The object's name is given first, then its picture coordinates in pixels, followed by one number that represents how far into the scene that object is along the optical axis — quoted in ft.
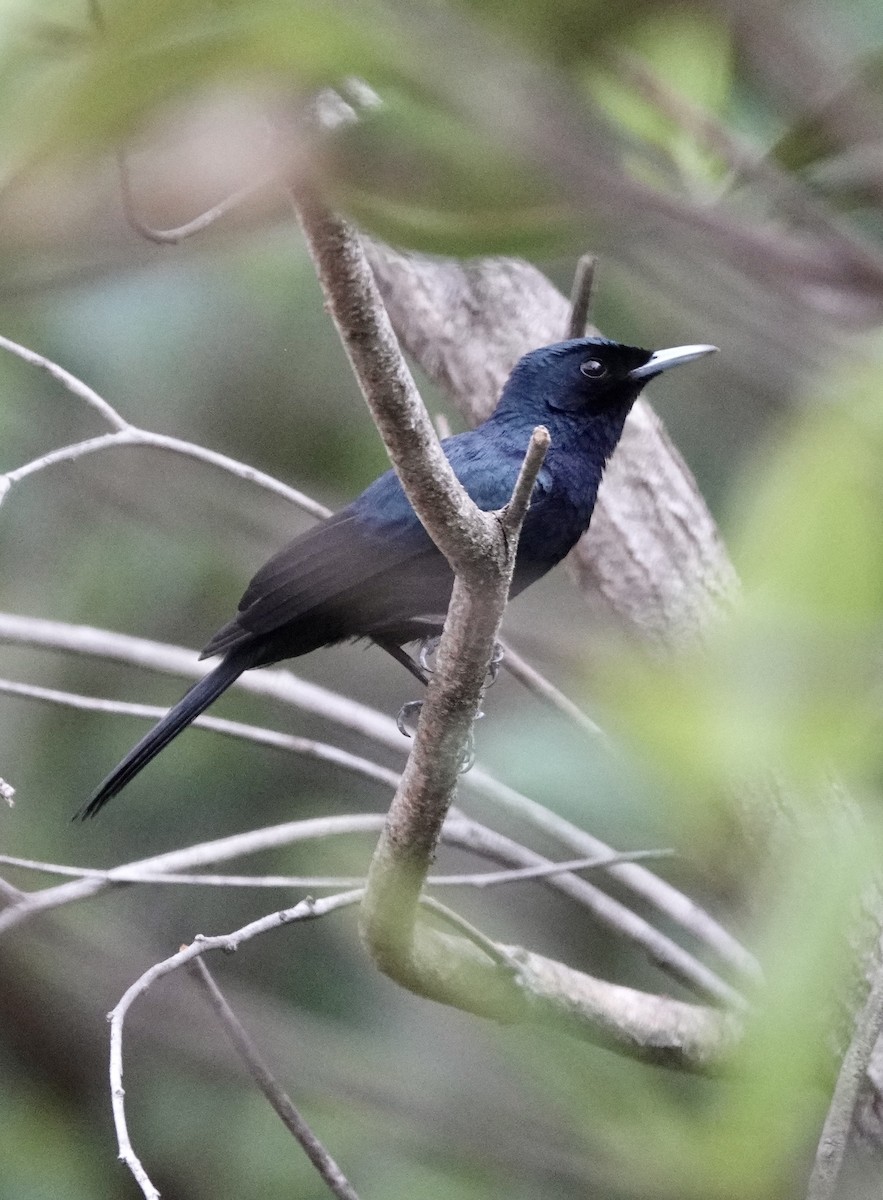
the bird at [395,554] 24.23
